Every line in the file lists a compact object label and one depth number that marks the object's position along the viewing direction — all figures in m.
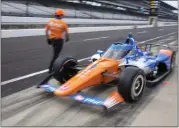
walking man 7.48
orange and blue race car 5.04
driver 6.79
